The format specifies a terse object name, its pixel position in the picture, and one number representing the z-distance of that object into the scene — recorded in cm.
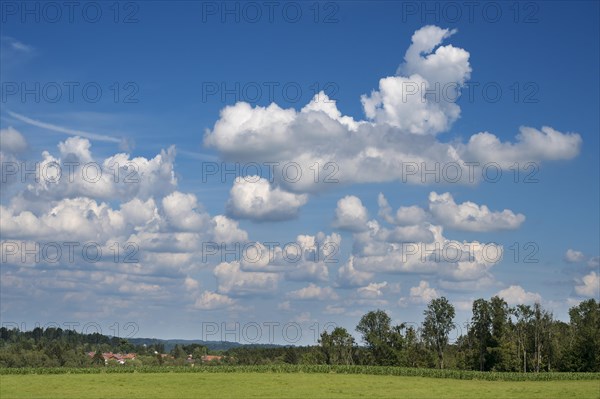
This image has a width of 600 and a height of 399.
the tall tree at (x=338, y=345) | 13900
